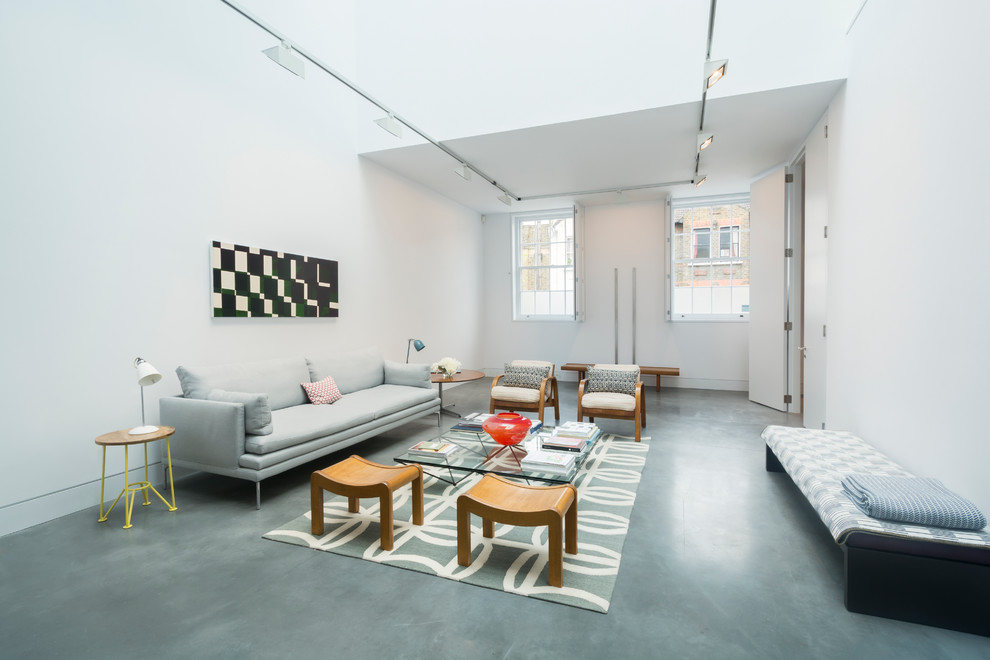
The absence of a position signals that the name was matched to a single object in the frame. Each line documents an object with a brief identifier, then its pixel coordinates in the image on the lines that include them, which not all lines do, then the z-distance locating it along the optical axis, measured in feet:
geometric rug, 7.57
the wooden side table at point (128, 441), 9.54
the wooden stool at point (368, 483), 8.73
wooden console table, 25.52
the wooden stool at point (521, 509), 7.42
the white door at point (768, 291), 20.48
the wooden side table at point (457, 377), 18.56
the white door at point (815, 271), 15.06
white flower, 19.03
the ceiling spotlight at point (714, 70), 11.28
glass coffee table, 9.89
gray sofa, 10.76
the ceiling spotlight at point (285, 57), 11.51
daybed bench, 6.35
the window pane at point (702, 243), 27.02
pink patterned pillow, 14.94
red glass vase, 10.89
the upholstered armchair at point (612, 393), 15.89
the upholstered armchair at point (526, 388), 17.67
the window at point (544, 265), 30.48
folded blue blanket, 6.62
